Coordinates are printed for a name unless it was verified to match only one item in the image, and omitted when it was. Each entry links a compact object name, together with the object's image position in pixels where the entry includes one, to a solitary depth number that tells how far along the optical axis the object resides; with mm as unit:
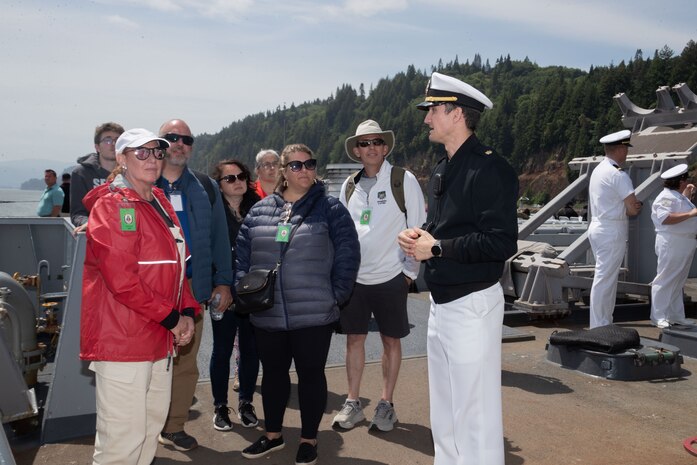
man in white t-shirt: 4398
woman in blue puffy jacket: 3764
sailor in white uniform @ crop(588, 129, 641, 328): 6609
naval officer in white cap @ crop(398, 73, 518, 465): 2760
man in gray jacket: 4566
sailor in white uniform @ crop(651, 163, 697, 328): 7277
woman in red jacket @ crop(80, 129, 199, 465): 2826
